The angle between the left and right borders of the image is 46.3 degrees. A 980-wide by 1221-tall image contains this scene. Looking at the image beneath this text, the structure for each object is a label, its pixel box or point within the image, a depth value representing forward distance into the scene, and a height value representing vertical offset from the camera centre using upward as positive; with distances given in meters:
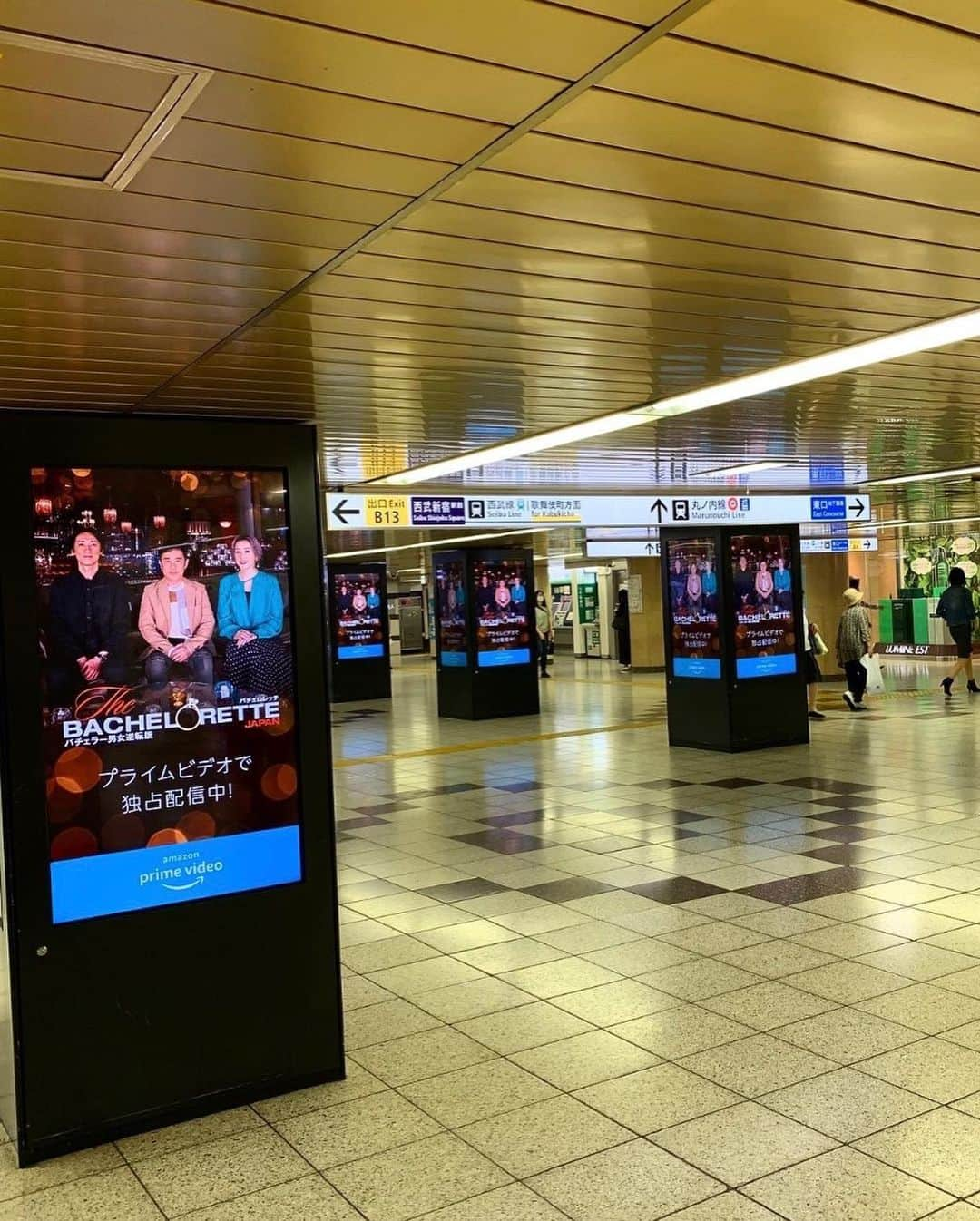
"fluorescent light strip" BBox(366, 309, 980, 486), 5.01 +0.99
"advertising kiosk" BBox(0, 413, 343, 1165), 3.88 -0.64
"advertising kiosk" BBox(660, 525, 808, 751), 12.27 -0.68
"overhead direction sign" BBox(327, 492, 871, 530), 10.34 +0.70
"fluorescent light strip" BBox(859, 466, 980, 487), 11.00 +0.91
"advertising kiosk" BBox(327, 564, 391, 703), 21.28 -0.80
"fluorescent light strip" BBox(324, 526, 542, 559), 16.73 +0.71
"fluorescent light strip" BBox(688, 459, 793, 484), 10.08 +0.96
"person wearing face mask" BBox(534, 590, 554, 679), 25.86 -1.06
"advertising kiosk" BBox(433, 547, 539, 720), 16.83 -0.70
